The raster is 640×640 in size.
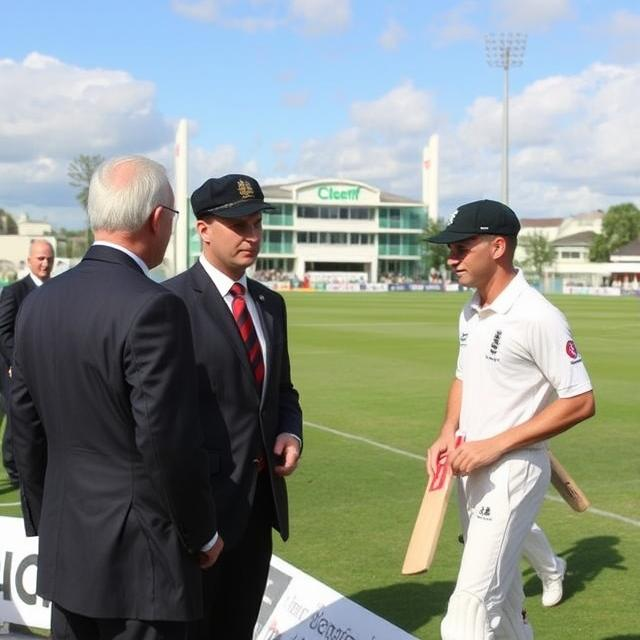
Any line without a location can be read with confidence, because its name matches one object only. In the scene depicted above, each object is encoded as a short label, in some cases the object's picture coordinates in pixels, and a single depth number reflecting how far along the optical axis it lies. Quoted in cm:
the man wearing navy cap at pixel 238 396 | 361
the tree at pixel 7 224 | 12625
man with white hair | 275
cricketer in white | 395
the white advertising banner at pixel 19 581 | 525
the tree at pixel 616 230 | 12925
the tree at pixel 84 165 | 9088
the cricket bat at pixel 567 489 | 458
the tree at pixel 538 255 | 12150
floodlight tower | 6182
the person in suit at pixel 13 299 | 799
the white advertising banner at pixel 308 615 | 445
